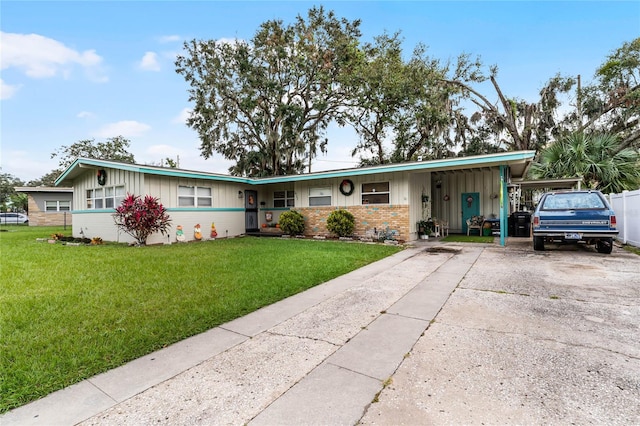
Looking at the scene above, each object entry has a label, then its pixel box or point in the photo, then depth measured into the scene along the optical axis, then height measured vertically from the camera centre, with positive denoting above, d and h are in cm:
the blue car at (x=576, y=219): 730 -25
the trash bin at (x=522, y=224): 1248 -59
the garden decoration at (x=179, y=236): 1152 -80
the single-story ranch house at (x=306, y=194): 1093 +86
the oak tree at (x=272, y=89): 1805 +818
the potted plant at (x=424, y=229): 1205 -71
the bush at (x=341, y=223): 1189 -40
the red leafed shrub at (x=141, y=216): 1008 +1
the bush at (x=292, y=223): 1314 -41
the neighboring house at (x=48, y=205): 2406 +106
